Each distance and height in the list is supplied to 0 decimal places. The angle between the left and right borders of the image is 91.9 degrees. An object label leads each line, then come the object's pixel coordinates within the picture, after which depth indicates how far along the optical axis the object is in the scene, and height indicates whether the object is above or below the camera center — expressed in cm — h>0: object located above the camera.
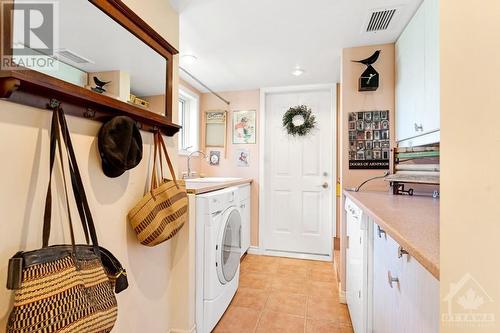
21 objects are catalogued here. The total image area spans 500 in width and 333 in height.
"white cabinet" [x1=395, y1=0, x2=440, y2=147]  139 +61
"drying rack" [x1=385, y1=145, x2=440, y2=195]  154 +0
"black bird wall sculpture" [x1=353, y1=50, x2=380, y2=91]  207 +78
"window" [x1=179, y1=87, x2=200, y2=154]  329 +63
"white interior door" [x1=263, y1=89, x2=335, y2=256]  313 -16
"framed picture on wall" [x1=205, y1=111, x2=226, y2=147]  340 +54
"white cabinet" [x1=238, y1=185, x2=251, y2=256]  273 -55
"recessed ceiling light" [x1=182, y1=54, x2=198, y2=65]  233 +106
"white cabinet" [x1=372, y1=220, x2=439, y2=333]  70 -45
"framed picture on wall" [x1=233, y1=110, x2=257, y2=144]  331 +56
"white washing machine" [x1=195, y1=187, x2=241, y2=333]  165 -67
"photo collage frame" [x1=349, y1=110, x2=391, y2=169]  212 +25
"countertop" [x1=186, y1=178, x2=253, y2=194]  168 -16
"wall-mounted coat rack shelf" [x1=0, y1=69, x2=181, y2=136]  71 +26
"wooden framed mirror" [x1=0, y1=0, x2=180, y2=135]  77 +45
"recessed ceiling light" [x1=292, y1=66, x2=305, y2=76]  261 +107
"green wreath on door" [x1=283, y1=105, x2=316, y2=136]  315 +62
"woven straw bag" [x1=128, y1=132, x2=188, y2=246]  124 -23
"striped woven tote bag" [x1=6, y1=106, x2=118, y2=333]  67 -36
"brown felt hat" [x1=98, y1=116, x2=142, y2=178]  107 +9
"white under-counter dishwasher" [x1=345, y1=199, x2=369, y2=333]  137 -64
